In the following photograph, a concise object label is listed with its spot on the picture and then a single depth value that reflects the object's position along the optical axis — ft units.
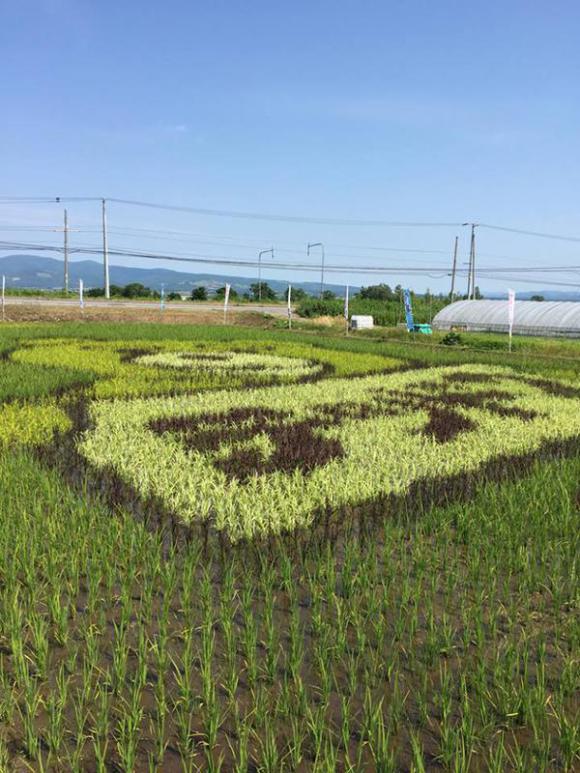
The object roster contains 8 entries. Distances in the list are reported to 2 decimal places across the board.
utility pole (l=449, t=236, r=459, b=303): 159.69
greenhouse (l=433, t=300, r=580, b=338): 89.18
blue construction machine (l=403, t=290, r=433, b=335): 98.23
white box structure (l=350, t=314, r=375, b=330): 101.50
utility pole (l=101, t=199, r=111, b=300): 151.84
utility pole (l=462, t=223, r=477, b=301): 150.95
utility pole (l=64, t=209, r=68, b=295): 164.91
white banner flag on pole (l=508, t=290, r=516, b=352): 63.57
